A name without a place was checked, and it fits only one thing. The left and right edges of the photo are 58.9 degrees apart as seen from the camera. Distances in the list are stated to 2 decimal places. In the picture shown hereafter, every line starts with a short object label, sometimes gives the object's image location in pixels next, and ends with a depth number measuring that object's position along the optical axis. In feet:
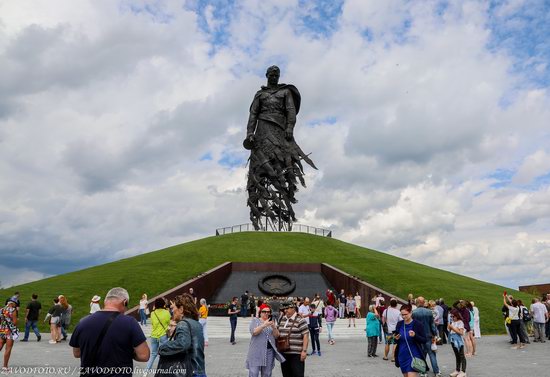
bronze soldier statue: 153.48
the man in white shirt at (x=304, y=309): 46.38
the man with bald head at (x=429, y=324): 32.19
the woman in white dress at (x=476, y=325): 55.88
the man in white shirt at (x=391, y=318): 39.88
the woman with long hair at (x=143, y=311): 64.77
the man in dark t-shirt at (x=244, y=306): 78.64
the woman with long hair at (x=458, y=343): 33.91
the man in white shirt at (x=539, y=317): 54.44
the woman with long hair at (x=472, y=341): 44.90
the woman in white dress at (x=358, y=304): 76.06
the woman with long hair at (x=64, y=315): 52.59
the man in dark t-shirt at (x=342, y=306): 78.84
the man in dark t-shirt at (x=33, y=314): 53.16
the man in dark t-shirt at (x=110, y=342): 14.49
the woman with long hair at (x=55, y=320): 52.01
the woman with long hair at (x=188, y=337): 17.13
